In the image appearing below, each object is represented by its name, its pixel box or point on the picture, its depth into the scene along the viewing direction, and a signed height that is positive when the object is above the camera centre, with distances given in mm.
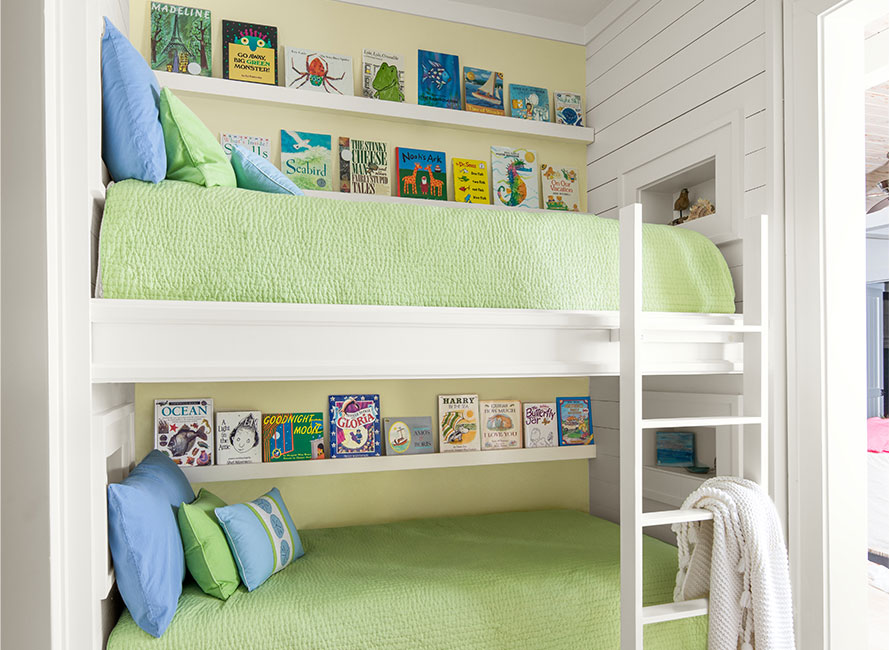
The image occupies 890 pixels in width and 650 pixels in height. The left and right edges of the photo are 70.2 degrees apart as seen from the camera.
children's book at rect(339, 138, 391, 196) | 2674 +662
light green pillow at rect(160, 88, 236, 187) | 1524 +424
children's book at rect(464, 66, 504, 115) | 2879 +1055
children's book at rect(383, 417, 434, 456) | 2627 -481
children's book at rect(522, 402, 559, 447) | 2842 -469
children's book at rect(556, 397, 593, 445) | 2914 -465
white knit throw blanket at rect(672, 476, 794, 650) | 1622 -673
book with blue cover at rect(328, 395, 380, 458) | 2545 -424
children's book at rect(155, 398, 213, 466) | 2350 -404
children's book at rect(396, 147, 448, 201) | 2758 +648
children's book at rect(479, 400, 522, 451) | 2770 -457
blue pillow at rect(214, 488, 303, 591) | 1739 -626
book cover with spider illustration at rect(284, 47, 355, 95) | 2581 +1037
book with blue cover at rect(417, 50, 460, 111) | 2803 +1080
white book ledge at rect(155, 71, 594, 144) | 2418 +892
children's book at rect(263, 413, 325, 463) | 2463 -451
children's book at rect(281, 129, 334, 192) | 2588 +669
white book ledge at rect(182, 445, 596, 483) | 2338 -569
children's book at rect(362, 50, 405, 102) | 2707 +1053
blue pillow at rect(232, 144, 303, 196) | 1718 +406
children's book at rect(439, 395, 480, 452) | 2697 -440
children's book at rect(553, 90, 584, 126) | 3014 +1013
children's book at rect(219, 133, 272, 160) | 2506 +719
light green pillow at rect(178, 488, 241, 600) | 1676 -623
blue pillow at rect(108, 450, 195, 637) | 1438 -541
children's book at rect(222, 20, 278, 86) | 2500 +1079
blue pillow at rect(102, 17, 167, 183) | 1425 +461
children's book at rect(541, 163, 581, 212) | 2994 +632
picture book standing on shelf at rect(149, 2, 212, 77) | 2410 +1093
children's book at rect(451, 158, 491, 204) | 2838 +635
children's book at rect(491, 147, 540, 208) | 2900 +664
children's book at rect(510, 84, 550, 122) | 2951 +1023
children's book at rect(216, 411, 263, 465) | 2400 -443
